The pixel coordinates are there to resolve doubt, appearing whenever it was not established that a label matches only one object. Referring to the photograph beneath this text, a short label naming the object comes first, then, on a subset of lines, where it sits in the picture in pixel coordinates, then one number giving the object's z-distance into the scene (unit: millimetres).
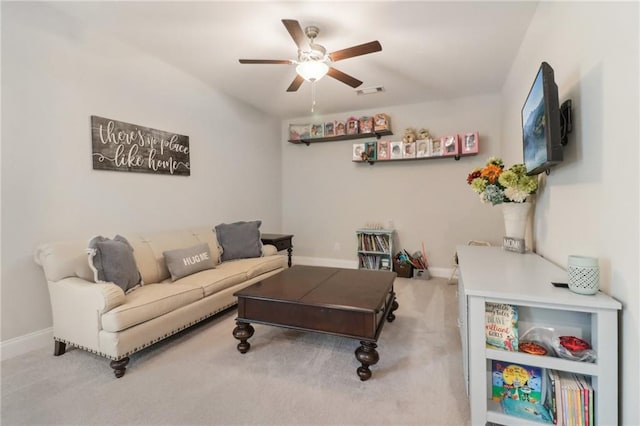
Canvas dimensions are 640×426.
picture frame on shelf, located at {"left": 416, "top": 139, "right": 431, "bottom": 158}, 4156
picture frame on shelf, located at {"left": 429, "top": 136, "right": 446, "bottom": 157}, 4102
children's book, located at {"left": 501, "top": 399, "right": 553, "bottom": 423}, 1259
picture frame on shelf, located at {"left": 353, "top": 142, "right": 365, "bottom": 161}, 4535
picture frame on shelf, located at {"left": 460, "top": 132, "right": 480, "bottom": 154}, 3929
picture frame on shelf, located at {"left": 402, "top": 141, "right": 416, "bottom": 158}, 4246
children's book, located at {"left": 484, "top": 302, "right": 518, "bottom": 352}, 1315
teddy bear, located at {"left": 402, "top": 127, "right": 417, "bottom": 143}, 4270
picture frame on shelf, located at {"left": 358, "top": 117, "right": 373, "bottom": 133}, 4453
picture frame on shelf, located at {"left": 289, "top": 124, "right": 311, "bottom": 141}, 4891
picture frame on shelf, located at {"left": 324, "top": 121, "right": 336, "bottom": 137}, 4715
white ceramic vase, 2232
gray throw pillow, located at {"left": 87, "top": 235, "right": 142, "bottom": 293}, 2082
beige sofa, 1879
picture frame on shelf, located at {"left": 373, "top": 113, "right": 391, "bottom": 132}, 4312
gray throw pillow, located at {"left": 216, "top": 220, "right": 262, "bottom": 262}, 3434
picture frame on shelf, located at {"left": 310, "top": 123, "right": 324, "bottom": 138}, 4793
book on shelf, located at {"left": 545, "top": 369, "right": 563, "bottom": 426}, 1207
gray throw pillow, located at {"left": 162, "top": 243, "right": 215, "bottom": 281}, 2680
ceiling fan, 2186
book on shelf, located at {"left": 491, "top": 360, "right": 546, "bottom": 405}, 1324
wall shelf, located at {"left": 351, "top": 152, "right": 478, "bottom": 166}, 4126
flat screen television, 1406
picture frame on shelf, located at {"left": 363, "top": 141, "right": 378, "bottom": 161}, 4492
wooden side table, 4041
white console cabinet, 1107
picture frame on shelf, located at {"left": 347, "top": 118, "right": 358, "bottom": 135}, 4528
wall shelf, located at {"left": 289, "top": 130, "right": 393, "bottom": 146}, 4520
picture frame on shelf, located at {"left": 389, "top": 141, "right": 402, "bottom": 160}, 4328
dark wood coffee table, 1824
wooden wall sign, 2579
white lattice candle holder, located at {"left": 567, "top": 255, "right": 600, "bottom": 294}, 1163
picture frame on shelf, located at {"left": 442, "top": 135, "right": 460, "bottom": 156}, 3994
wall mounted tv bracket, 1533
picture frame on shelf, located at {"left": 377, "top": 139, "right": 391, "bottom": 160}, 4395
